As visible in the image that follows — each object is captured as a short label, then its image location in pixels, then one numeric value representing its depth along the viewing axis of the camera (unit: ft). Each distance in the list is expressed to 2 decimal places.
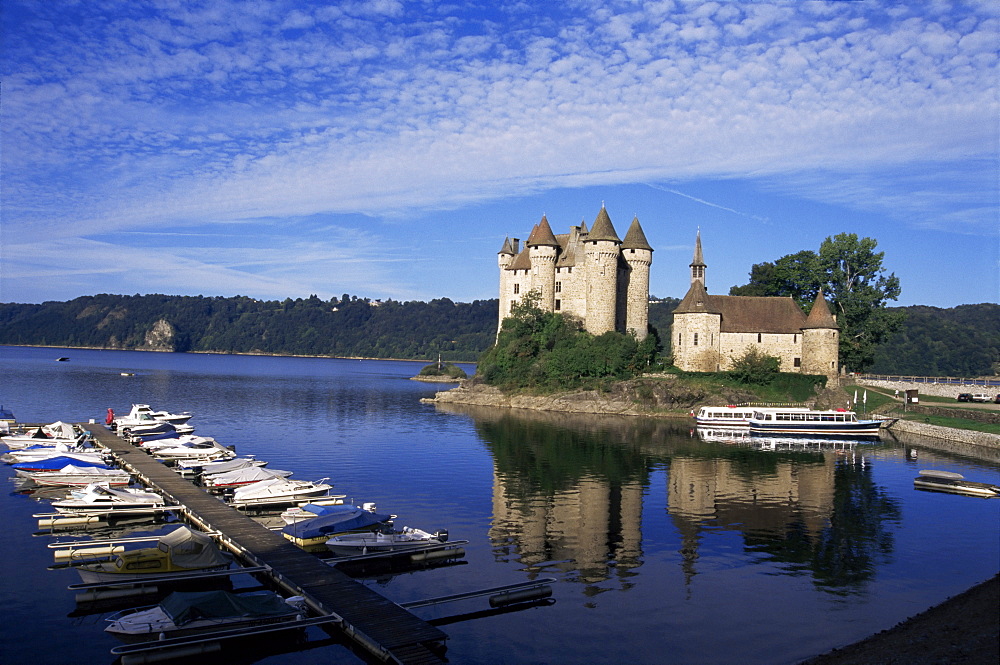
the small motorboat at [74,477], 105.50
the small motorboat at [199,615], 52.37
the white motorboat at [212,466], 111.45
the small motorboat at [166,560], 63.21
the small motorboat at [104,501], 87.92
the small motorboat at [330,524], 75.92
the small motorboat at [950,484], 107.65
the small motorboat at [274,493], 93.40
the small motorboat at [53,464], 109.40
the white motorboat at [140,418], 157.38
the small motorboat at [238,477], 102.63
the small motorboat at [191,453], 127.95
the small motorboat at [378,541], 73.10
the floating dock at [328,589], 51.75
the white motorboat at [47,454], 113.29
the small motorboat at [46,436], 132.19
